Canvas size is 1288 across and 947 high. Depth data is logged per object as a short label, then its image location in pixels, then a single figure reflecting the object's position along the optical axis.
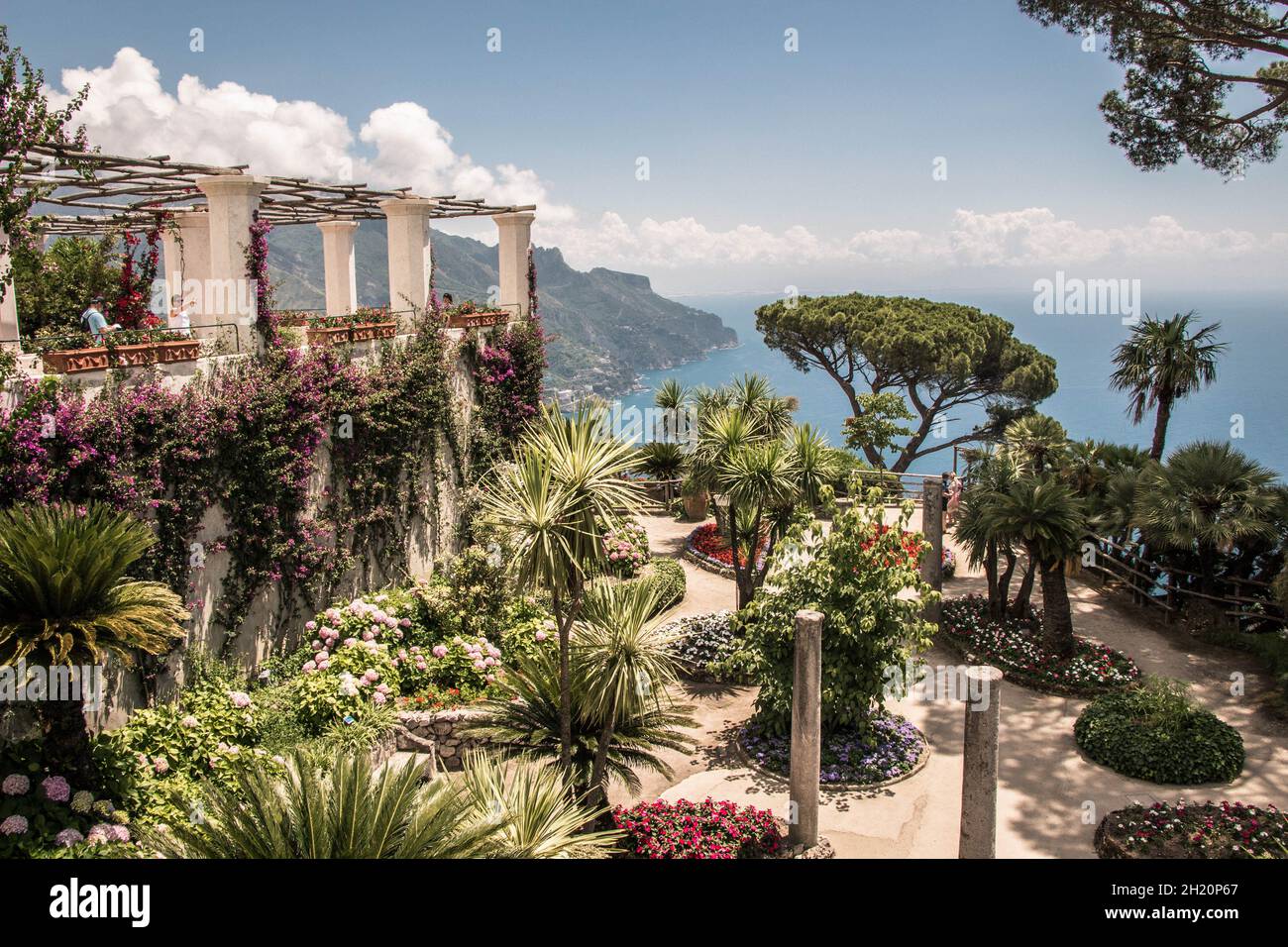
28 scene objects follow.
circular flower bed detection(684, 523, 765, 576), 21.17
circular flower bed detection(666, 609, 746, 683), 15.36
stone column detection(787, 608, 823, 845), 9.86
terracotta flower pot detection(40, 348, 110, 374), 10.46
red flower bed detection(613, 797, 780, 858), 9.70
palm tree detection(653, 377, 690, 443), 25.56
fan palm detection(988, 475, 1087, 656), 15.45
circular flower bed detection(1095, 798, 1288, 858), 9.66
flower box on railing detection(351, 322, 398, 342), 15.29
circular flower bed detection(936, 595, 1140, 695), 14.84
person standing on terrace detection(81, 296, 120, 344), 12.06
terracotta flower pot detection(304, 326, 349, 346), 14.33
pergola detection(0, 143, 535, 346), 12.72
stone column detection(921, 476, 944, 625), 17.52
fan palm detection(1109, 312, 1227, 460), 20.00
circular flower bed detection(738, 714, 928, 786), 12.12
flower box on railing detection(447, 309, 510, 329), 18.08
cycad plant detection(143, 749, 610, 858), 5.55
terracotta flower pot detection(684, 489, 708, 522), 25.31
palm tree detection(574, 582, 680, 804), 9.49
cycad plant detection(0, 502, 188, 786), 8.12
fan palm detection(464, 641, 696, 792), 10.02
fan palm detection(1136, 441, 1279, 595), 15.94
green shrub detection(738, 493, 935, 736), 12.49
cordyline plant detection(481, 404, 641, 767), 9.50
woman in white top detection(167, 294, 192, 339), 12.30
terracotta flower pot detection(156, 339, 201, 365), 11.73
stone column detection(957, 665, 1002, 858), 8.52
